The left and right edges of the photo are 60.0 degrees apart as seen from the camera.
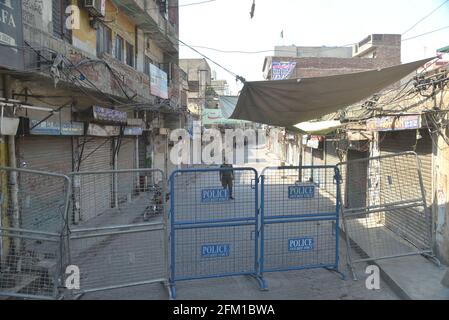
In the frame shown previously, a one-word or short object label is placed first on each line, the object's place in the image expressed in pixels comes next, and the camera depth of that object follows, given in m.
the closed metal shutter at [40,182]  6.85
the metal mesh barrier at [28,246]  4.91
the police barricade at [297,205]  6.08
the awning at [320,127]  10.73
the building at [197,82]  40.51
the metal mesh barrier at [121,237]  5.41
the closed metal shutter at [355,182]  8.16
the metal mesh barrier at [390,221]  6.61
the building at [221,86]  64.31
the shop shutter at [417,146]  7.44
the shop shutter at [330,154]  16.00
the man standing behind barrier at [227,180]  5.82
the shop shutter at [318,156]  19.53
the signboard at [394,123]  7.12
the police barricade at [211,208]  5.68
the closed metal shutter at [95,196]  5.96
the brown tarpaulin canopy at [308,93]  5.68
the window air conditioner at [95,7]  9.44
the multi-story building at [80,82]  6.38
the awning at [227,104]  8.03
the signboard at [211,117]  28.32
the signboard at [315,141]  17.89
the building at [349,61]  39.62
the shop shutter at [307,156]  22.81
